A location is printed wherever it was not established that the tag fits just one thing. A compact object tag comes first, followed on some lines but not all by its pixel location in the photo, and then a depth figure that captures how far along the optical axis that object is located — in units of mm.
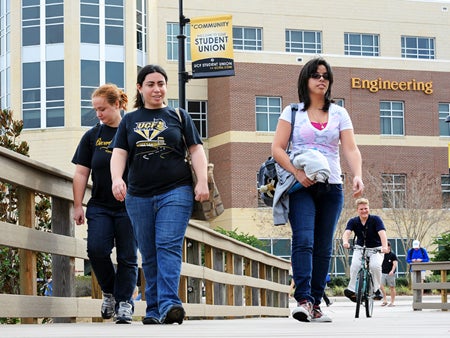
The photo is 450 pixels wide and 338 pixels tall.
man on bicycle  15672
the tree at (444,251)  45562
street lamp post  18688
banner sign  21156
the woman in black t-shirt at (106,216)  8789
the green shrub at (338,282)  49094
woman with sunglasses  8805
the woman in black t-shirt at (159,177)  8125
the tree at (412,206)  57219
